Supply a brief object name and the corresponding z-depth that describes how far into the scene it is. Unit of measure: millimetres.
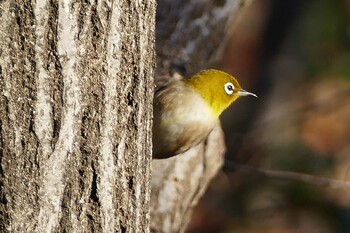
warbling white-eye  11359
